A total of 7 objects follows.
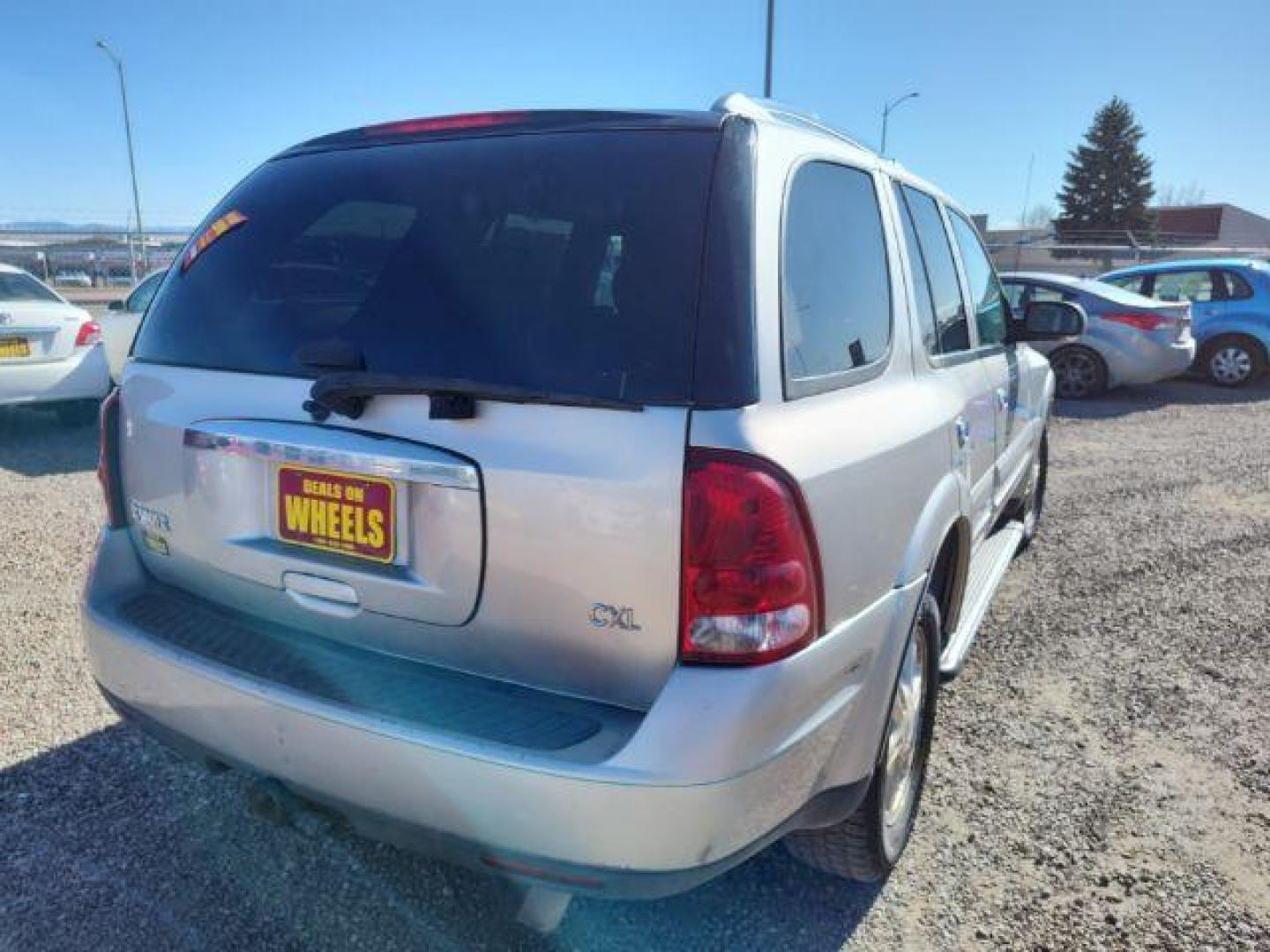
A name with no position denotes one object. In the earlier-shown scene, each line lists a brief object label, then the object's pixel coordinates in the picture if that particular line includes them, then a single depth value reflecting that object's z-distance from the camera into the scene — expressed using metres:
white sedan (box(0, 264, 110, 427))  7.05
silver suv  1.67
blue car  12.34
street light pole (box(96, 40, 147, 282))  32.50
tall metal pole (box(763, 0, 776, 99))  16.00
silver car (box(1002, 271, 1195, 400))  10.99
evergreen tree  50.12
